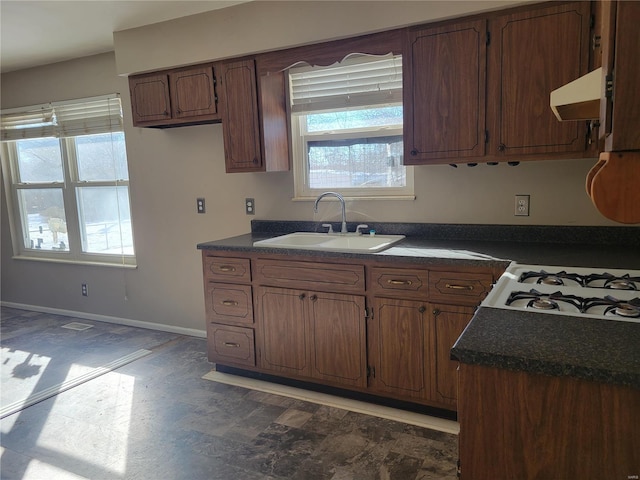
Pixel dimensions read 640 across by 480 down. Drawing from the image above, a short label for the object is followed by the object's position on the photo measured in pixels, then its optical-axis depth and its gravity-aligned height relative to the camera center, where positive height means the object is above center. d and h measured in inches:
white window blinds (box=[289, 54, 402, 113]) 113.4 +22.7
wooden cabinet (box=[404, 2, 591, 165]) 86.0 +16.3
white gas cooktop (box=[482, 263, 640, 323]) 52.9 -16.4
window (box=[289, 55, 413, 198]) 115.6 +11.8
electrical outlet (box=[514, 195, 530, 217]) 102.8 -8.5
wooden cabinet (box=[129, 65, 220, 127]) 125.2 +23.2
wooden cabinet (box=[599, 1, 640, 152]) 35.5 +6.6
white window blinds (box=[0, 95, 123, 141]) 158.6 +24.4
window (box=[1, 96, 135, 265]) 163.5 +2.2
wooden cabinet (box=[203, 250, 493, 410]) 92.1 -31.8
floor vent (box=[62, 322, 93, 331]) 167.0 -50.1
